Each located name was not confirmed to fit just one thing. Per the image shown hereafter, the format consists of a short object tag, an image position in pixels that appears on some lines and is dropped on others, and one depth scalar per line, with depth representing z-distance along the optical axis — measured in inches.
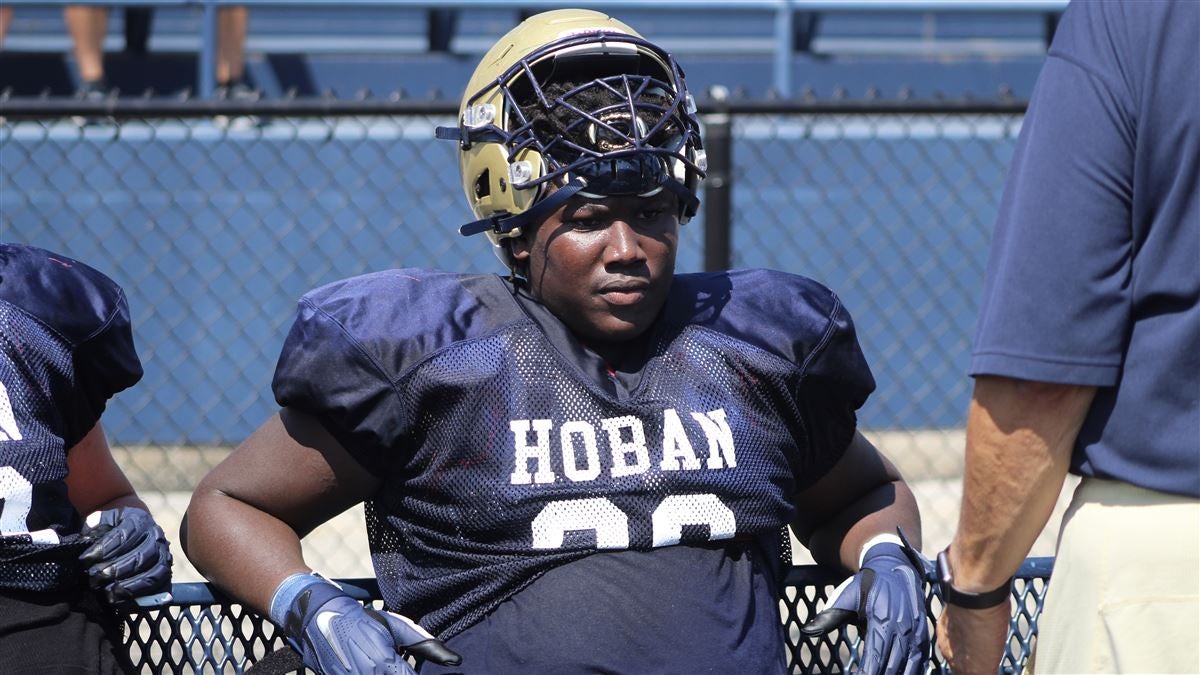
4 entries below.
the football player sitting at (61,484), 172.1
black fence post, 343.3
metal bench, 184.1
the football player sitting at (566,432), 170.7
